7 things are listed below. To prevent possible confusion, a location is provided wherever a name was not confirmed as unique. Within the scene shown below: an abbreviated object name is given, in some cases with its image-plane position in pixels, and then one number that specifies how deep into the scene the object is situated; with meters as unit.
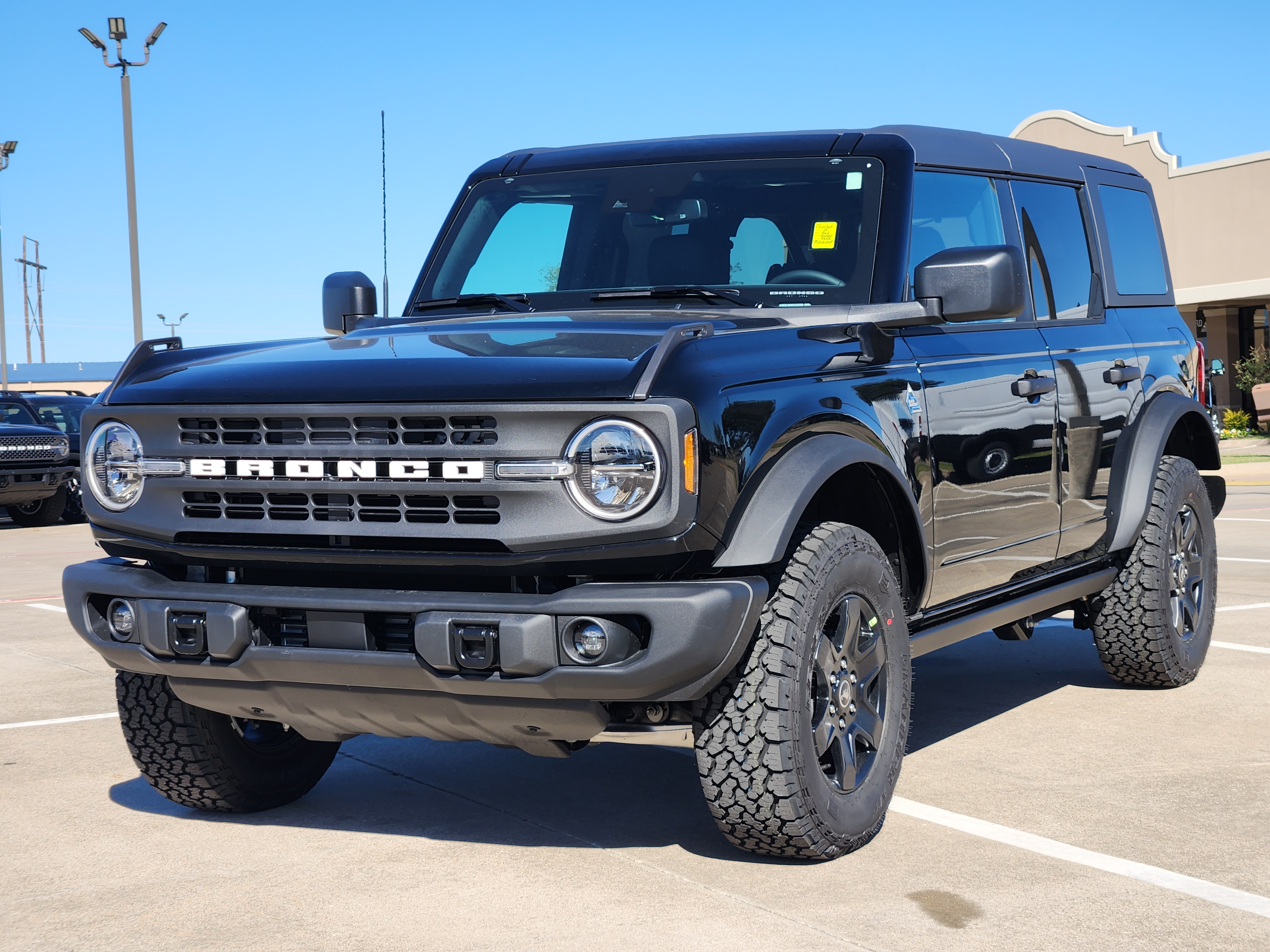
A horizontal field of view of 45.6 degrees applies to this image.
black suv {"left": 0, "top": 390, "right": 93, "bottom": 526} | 19.33
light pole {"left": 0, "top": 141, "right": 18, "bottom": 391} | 40.47
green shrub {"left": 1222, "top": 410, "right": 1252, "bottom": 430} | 30.83
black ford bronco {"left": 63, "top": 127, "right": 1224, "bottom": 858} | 3.57
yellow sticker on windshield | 4.88
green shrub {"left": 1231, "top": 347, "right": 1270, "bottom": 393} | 30.23
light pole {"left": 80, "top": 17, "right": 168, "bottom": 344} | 25.00
